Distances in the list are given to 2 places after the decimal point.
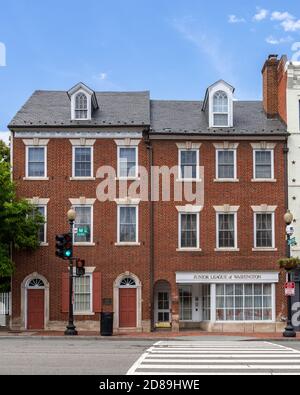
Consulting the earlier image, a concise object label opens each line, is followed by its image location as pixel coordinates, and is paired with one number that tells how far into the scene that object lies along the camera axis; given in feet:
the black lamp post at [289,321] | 97.55
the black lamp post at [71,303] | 98.22
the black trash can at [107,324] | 98.94
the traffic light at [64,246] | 96.68
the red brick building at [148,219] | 111.65
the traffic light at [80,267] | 99.45
